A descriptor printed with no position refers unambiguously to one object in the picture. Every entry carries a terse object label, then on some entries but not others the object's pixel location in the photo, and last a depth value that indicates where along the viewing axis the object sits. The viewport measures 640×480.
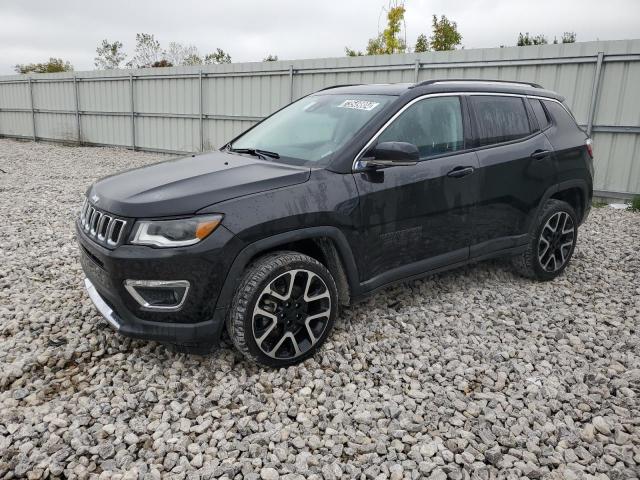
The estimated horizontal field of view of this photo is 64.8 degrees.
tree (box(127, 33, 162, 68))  41.22
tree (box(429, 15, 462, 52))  32.62
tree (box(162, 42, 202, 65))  40.88
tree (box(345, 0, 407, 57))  23.98
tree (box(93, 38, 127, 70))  44.00
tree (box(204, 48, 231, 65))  44.03
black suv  2.78
